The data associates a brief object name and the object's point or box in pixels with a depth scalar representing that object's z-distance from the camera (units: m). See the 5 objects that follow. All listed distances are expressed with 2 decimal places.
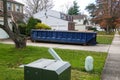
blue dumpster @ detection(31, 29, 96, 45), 8.35
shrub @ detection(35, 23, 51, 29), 11.35
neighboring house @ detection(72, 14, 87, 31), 34.31
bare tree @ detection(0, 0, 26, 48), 5.56
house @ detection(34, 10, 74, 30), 17.91
